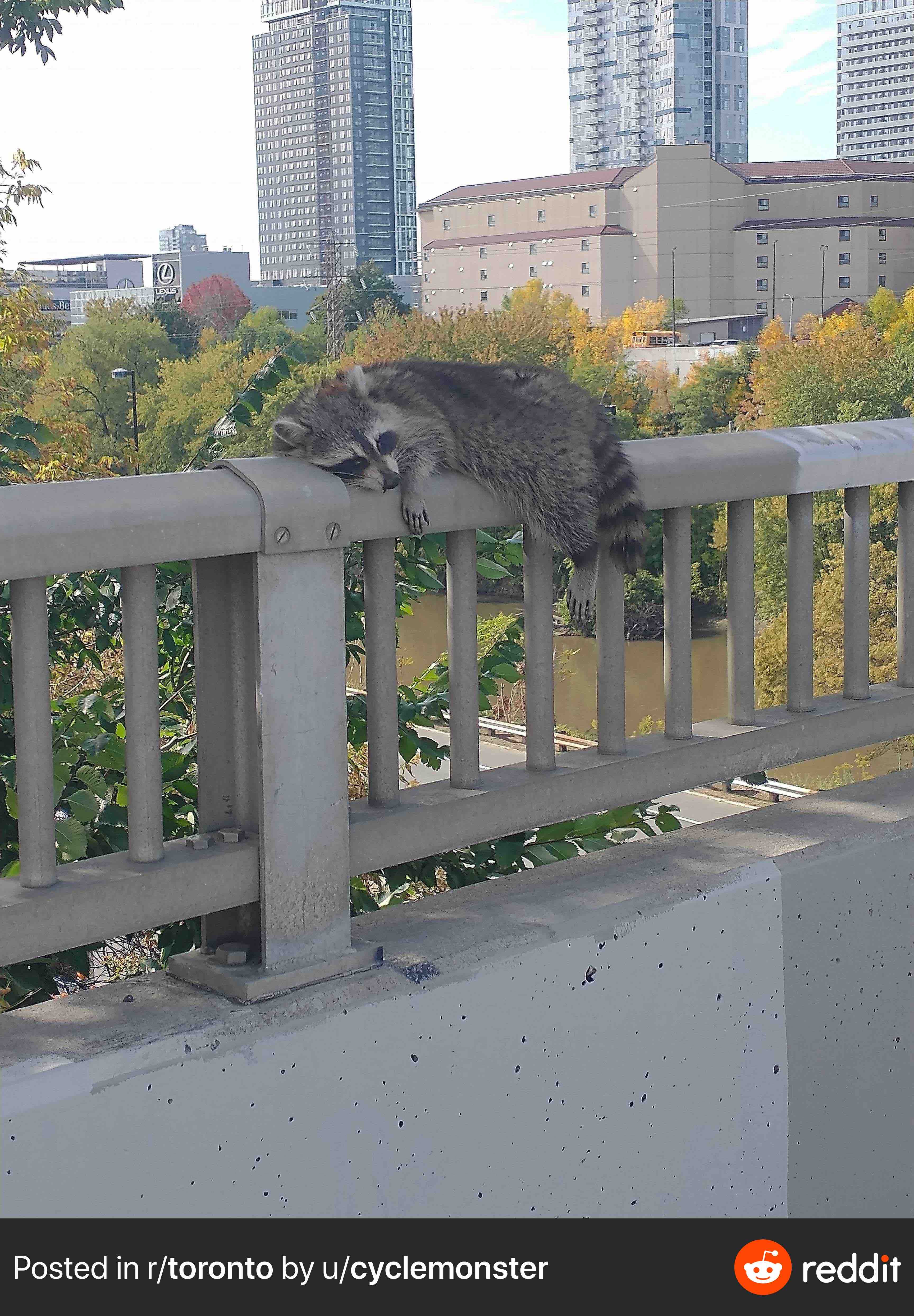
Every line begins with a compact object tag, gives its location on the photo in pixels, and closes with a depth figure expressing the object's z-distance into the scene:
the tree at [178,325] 87.25
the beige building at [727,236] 93.19
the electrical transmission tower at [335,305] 84.04
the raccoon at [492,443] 2.57
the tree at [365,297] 96.38
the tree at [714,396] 66.69
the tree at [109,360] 64.00
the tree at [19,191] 13.49
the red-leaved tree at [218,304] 104.00
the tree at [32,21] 7.73
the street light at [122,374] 25.28
